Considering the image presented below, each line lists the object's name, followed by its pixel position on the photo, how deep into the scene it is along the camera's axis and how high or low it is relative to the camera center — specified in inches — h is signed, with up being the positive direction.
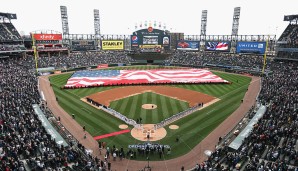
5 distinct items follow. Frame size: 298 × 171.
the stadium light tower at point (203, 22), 3826.5 +462.8
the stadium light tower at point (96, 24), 3853.3 +432.9
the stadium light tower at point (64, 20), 3598.4 +471.5
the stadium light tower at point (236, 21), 3459.2 +439.7
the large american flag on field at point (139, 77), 2119.8 -308.1
